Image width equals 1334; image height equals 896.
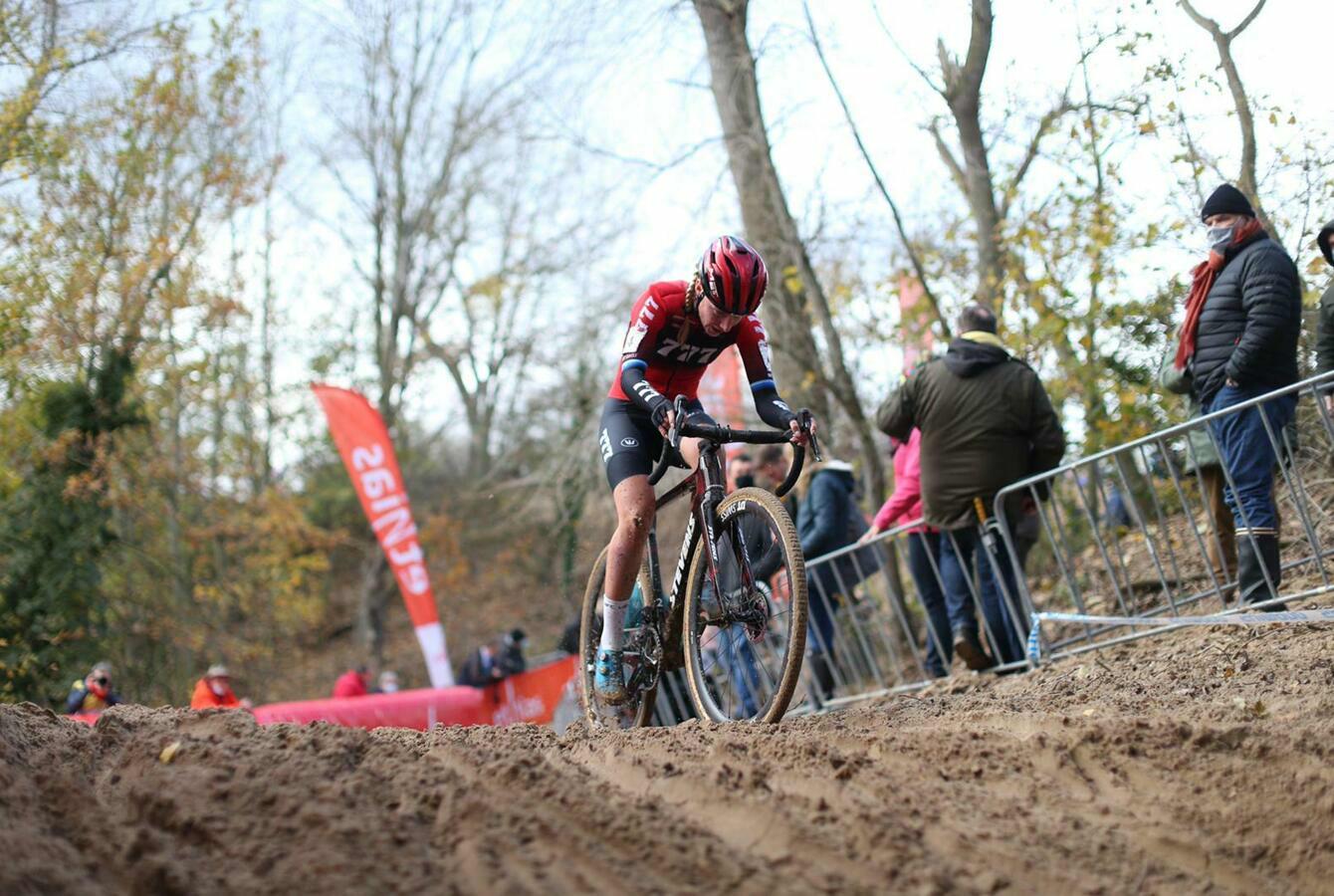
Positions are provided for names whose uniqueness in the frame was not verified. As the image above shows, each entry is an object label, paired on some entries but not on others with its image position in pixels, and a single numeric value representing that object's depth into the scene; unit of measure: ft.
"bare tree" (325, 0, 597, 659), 88.28
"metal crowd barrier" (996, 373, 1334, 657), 19.92
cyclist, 16.85
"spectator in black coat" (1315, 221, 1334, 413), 20.31
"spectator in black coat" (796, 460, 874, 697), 27.53
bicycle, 16.16
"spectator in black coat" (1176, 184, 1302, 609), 19.54
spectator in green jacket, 23.27
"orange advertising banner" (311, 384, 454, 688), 57.21
